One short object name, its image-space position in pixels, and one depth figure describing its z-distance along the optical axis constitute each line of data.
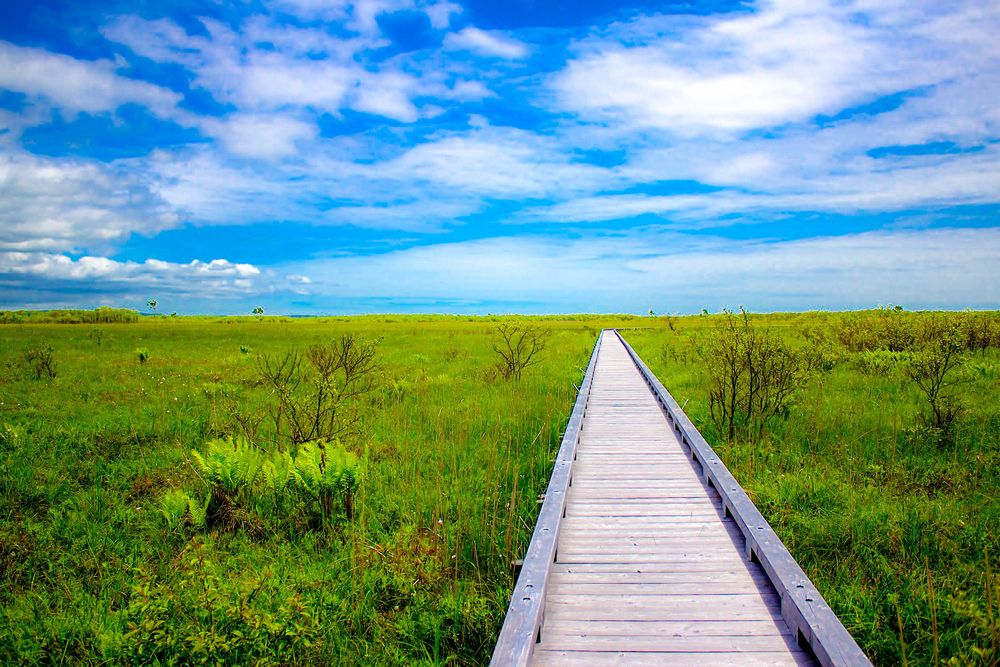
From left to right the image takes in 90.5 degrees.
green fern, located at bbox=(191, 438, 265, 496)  5.00
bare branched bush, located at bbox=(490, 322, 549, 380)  12.39
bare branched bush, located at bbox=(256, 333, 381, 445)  6.13
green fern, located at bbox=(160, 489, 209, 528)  4.59
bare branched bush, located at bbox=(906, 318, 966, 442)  7.12
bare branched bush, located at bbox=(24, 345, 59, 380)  11.78
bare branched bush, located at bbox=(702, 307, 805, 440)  7.73
